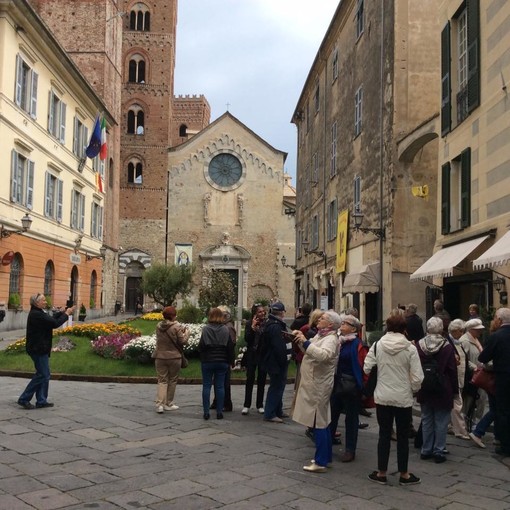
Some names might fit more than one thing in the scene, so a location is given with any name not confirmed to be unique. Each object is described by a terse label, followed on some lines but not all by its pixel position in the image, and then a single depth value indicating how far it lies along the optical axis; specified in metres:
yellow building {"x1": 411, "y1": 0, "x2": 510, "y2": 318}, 11.29
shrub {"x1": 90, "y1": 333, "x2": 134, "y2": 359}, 14.09
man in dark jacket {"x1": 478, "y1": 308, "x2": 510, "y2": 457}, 6.75
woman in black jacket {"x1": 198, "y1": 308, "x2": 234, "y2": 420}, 8.50
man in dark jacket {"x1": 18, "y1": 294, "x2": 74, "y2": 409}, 8.86
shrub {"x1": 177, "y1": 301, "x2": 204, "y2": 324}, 19.95
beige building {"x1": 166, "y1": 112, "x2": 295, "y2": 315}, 47.75
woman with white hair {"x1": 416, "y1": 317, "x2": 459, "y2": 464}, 6.49
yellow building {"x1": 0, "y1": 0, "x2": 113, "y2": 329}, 21.86
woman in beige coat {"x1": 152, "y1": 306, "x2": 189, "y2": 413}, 8.88
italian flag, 32.06
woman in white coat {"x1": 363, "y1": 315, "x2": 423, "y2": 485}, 5.61
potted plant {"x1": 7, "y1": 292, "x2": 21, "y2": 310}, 22.23
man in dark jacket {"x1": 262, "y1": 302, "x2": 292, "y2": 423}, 8.22
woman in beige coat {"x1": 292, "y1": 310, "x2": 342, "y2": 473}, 5.85
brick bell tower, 47.12
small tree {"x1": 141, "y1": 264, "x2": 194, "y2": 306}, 32.78
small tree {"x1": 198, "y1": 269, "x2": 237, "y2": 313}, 22.78
